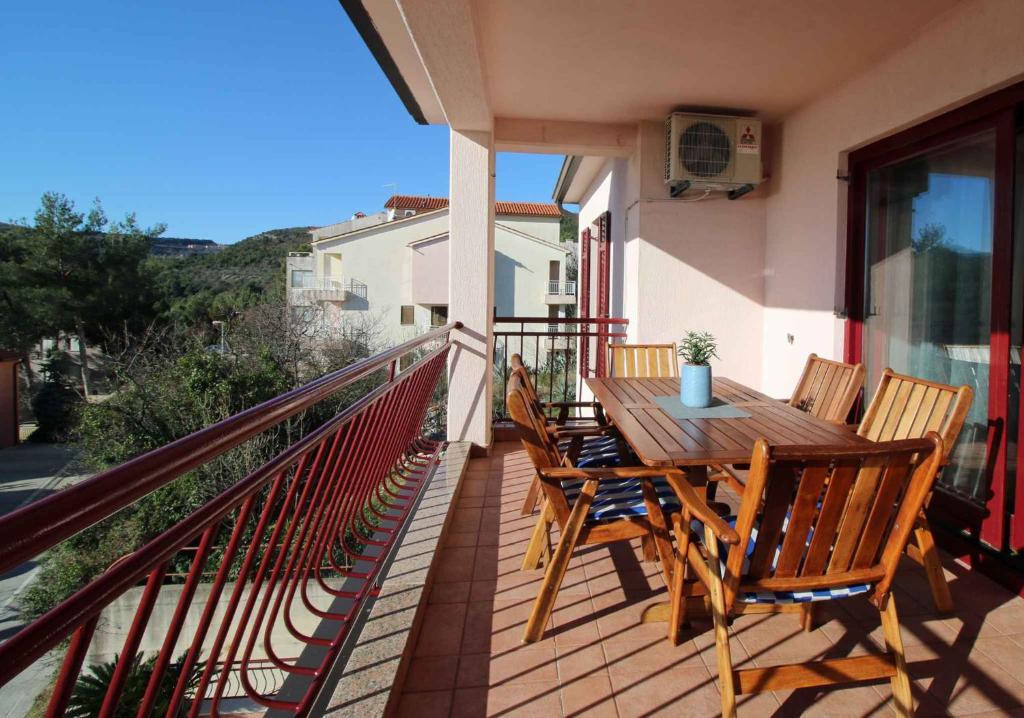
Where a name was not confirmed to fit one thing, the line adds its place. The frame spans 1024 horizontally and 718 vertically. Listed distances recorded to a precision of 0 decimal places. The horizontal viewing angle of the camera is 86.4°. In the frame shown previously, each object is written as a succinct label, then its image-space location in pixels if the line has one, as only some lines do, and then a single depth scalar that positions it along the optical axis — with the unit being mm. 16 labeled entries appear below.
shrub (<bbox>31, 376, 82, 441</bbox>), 19625
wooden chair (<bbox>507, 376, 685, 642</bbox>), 1826
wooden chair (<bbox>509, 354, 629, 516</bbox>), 2646
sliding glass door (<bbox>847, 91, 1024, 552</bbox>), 2271
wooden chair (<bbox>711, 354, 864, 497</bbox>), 2445
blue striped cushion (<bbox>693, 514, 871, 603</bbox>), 1453
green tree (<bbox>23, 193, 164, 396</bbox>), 19703
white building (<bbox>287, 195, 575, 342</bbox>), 23969
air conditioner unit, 3783
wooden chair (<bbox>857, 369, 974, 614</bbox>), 1890
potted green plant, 2459
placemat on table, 2334
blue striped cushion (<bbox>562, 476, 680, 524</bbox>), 1978
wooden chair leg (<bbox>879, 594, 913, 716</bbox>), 1438
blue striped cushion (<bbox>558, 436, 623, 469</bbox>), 2689
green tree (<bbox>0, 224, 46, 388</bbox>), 19375
